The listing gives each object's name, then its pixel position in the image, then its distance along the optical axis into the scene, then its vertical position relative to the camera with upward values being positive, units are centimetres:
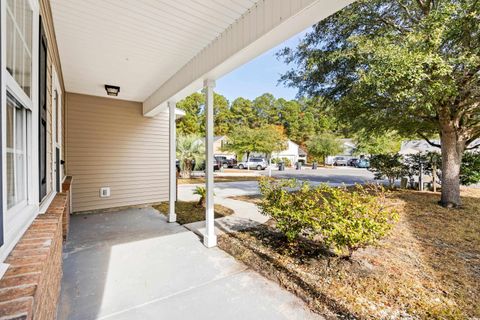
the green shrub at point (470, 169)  754 -36
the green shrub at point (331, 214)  263 -74
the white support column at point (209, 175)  360 -29
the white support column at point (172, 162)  495 -11
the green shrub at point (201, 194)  621 -104
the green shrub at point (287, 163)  2827 -69
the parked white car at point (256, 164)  2405 -70
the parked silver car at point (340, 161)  3083 -45
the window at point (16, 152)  146 +3
